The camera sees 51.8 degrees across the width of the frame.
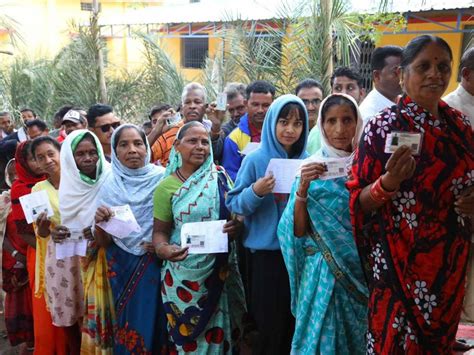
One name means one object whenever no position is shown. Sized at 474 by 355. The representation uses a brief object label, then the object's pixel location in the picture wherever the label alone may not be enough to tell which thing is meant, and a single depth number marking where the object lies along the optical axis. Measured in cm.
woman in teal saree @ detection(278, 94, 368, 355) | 249
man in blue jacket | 401
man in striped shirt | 446
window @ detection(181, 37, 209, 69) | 1683
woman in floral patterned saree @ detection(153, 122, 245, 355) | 300
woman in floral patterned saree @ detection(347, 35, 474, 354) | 202
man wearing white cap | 466
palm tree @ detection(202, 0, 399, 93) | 638
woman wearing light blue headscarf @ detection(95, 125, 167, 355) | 321
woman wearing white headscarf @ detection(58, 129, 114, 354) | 332
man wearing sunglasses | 405
